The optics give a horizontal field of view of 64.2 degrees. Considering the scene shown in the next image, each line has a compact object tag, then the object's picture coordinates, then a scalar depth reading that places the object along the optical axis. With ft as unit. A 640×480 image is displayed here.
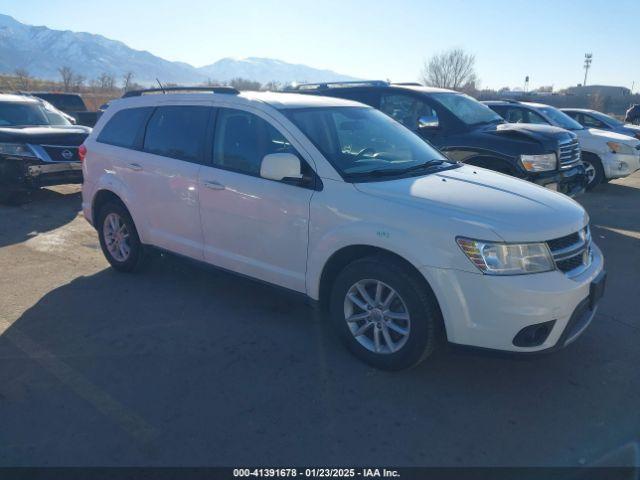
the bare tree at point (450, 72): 227.81
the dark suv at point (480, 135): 22.90
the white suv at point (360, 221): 9.91
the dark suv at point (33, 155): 26.94
